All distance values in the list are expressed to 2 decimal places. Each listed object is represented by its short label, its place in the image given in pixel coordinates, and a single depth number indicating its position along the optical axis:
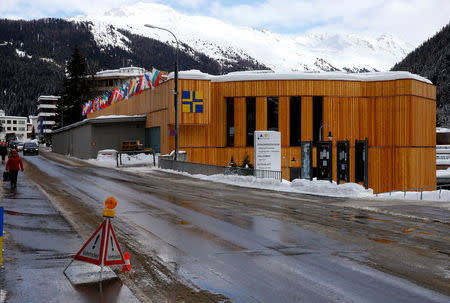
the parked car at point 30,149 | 58.45
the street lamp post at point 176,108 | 33.31
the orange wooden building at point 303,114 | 39.09
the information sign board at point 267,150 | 27.50
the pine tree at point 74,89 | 95.56
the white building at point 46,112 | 171.12
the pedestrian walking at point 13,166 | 20.69
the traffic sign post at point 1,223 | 7.00
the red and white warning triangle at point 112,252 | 7.32
